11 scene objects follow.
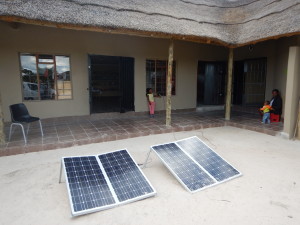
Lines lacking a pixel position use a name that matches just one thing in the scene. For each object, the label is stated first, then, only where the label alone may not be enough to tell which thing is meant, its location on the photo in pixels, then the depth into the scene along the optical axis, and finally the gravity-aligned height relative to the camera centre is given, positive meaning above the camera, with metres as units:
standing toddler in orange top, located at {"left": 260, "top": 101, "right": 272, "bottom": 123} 6.22 -0.74
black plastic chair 4.56 -0.65
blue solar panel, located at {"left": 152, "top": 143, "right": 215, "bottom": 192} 2.91 -1.19
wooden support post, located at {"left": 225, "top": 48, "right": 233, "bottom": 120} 6.65 -0.10
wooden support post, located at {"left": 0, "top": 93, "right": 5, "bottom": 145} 4.28 -0.91
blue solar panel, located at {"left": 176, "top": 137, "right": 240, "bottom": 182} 3.15 -1.15
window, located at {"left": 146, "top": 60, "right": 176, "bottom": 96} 7.66 +0.43
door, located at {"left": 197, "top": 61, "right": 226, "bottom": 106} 9.12 +0.21
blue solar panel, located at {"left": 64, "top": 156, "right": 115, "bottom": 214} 2.38 -1.20
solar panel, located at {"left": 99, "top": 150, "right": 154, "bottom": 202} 2.62 -1.20
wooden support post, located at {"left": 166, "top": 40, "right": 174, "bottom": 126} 5.77 -0.08
